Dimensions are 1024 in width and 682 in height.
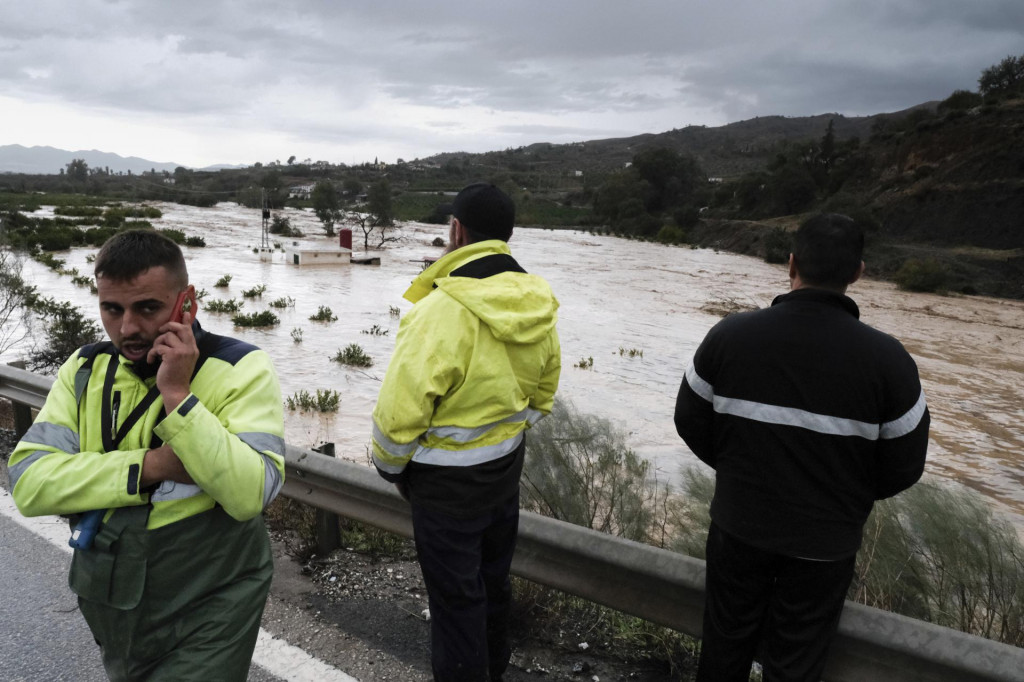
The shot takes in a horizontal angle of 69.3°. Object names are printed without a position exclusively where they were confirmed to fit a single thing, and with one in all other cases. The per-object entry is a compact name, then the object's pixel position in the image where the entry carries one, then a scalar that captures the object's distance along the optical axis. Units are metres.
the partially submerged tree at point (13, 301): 11.19
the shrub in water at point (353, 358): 12.56
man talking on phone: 1.94
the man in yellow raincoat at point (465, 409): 2.55
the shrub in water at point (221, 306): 16.75
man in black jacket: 2.29
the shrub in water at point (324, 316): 16.70
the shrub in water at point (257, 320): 15.27
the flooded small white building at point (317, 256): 28.67
